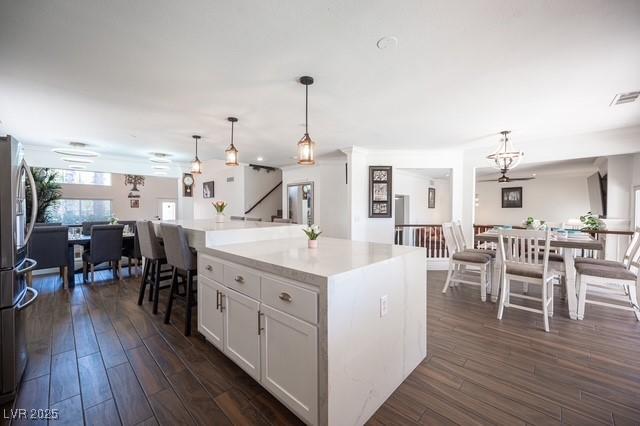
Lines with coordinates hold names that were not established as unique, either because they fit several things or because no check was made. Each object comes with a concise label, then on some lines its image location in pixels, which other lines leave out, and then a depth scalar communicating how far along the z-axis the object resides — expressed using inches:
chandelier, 155.3
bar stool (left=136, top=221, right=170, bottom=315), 122.5
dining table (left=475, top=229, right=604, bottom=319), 114.4
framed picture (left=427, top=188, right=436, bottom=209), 347.6
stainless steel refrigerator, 66.6
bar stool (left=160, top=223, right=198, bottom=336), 101.0
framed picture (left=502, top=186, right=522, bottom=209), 340.5
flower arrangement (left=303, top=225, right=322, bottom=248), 87.4
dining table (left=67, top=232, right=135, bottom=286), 161.9
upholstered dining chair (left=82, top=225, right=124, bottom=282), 167.0
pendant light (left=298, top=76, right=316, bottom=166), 102.0
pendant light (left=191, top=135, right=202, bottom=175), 167.3
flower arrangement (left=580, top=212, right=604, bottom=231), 161.2
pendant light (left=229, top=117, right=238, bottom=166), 136.0
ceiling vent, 105.7
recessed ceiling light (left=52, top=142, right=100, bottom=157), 170.2
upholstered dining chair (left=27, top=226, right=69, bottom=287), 153.3
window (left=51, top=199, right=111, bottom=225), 417.7
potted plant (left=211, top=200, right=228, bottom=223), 138.1
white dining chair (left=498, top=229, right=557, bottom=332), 109.7
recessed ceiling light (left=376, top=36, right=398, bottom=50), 71.0
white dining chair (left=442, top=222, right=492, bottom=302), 142.3
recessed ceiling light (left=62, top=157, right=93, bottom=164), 199.3
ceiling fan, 315.2
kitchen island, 53.7
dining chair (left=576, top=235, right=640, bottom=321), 110.0
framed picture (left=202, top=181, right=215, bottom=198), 324.8
